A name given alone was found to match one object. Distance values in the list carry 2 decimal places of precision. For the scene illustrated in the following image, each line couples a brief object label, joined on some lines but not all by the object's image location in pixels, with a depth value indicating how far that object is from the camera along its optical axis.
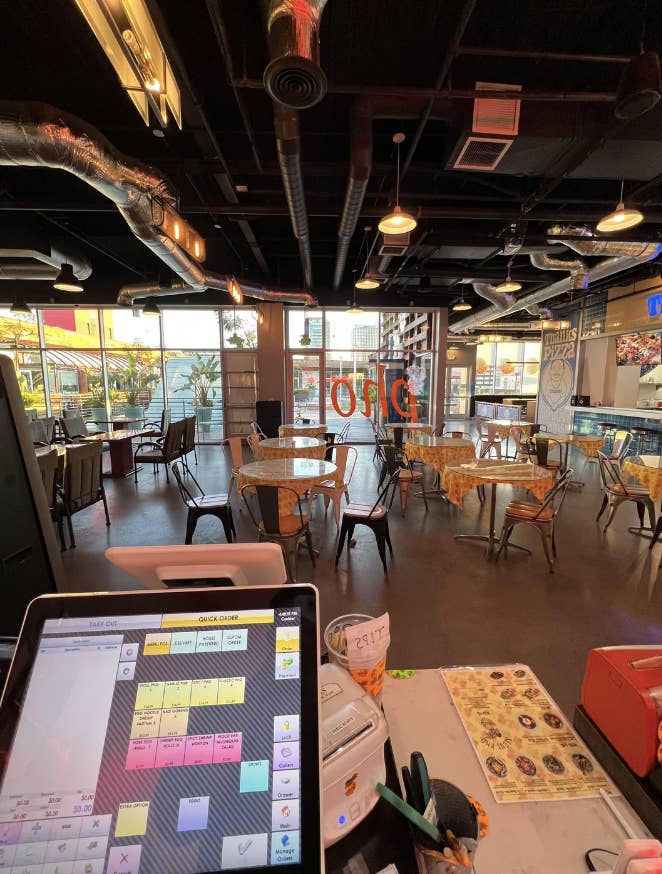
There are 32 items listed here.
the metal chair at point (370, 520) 3.33
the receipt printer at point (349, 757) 0.59
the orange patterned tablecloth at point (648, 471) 3.90
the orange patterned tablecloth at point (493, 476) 3.55
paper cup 0.82
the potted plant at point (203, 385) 10.09
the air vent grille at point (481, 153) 3.20
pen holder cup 0.53
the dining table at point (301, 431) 6.59
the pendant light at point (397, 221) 3.63
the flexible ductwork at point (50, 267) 6.83
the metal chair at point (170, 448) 5.97
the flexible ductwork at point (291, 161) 2.92
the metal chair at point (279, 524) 2.89
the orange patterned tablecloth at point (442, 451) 5.02
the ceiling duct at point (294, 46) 1.95
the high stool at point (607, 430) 8.31
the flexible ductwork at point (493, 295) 8.11
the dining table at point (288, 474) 3.26
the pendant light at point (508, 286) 6.49
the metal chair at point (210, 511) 3.57
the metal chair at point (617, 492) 4.07
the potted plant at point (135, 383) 10.06
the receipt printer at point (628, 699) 0.71
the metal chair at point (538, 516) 3.34
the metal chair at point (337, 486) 3.97
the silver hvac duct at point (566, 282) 5.75
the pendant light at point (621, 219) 3.60
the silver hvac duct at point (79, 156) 2.83
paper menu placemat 0.76
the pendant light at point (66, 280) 6.12
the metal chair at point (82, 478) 3.79
